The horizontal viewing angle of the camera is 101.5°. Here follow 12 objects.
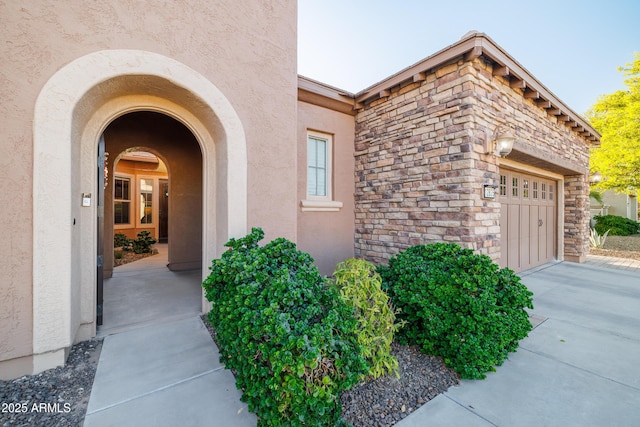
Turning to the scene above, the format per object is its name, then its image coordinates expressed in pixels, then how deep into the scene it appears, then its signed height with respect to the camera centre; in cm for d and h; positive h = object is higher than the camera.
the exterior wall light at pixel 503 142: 446 +123
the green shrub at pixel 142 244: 853 -107
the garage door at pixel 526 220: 603 -17
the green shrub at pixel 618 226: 1461 -71
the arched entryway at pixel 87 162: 241 +56
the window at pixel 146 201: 1082 +46
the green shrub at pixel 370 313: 244 -101
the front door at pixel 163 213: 1112 -4
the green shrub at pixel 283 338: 166 -89
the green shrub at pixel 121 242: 886 -102
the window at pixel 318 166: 554 +101
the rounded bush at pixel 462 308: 261 -102
